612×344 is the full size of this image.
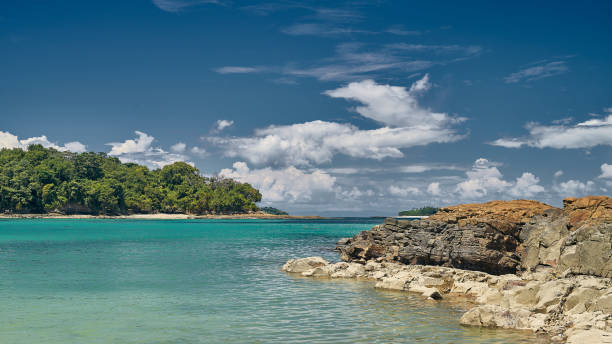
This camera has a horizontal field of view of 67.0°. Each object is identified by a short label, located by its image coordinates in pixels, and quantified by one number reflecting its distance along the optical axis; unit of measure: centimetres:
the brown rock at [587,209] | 3000
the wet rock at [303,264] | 3425
